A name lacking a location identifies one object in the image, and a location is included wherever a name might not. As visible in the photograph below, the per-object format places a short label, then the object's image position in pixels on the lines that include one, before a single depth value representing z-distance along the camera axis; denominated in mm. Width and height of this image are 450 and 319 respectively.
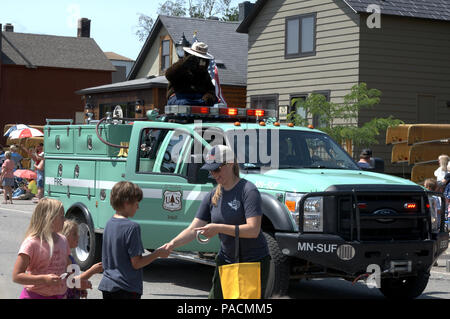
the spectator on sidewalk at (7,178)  24438
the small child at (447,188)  13830
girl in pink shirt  5129
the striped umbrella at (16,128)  26841
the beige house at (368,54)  24172
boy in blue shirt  5395
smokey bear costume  11656
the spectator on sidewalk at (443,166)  14672
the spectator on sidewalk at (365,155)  16011
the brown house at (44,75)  48969
